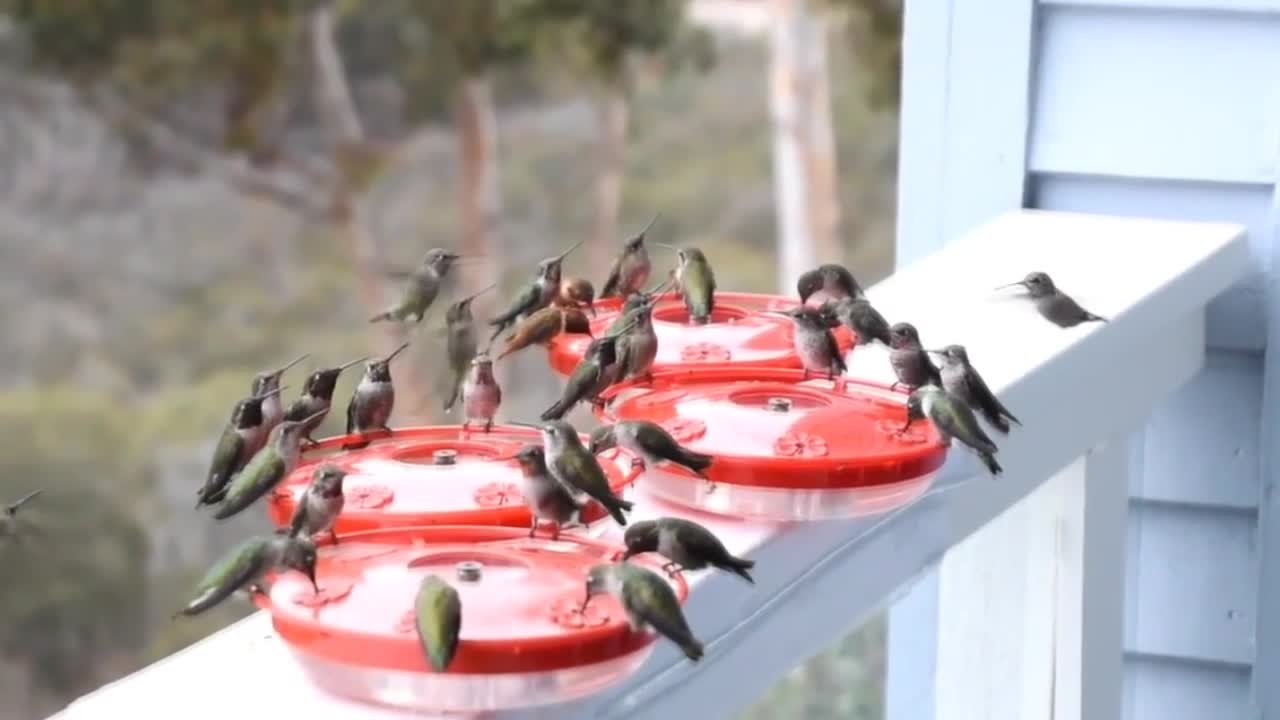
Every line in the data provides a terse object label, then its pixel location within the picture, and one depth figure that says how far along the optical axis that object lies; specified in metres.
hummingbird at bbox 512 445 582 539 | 3.44
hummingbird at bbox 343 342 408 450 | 3.63
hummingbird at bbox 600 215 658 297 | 4.04
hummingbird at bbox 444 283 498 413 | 3.88
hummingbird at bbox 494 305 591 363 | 3.83
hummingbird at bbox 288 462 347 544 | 3.40
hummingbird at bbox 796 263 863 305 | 3.88
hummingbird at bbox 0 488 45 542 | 3.91
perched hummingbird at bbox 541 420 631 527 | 3.44
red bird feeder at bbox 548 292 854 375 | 3.82
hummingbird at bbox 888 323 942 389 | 3.72
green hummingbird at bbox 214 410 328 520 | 3.49
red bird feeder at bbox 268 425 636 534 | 3.46
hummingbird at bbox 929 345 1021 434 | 3.71
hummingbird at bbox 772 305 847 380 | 3.77
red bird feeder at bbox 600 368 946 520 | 3.56
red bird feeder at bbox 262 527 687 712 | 3.27
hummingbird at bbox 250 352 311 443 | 3.62
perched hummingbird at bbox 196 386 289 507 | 3.60
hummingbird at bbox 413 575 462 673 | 3.25
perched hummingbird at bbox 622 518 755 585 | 3.39
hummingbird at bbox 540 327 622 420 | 3.67
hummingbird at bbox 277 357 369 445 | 3.60
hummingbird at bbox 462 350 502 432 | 3.65
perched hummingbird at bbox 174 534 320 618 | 3.32
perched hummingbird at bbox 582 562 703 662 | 3.31
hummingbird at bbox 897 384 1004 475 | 3.62
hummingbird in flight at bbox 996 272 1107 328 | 4.03
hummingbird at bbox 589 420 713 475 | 3.53
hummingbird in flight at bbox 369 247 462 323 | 4.15
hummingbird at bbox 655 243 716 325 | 3.92
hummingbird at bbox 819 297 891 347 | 3.79
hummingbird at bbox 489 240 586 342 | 3.94
